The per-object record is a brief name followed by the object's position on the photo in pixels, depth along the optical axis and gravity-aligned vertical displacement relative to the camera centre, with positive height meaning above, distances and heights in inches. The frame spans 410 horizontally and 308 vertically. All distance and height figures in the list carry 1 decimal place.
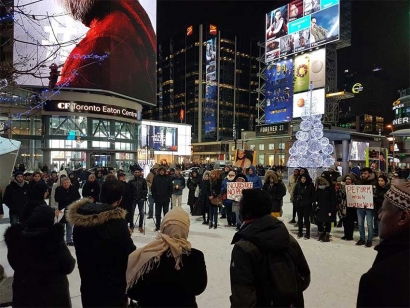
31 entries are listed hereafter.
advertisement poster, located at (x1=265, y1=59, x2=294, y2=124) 1878.7 +395.9
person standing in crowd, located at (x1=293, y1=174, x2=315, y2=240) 325.1 -46.6
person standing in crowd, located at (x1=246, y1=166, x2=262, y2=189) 384.8 -30.8
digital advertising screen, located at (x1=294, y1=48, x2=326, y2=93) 1634.6 +473.1
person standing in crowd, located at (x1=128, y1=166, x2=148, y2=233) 361.1 -42.5
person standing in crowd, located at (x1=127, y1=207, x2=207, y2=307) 82.2 -31.7
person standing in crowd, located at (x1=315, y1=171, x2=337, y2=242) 317.4 -50.2
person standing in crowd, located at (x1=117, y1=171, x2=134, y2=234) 318.7 -48.2
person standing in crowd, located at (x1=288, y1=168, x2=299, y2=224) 364.1 -38.2
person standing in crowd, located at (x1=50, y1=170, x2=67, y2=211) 314.9 -43.7
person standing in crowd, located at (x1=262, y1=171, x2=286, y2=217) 363.6 -40.2
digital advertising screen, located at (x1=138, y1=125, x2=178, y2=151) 2341.7 +131.1
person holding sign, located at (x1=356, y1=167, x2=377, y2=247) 299.7 -57.2
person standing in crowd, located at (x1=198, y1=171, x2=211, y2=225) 418.0 -52.6
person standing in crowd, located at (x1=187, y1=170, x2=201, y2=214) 486.3 -50.6
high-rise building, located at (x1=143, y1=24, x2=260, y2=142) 4156.0 +1041.5
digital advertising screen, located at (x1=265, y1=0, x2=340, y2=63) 1636.3 +747.4
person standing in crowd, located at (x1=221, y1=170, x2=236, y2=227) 387.9 -61.8
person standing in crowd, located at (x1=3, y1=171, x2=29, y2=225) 321.4 -45.5
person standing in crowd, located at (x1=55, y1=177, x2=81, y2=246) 294.5 -41.3
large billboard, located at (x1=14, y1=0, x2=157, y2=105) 1662.2 +658.5
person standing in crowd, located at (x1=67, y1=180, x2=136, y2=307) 105.5 -34.4
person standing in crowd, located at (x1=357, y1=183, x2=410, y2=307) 54.9 -19.7
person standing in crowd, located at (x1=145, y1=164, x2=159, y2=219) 438.3 -71.5
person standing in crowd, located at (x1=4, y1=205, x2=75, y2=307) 103.3 -36.0
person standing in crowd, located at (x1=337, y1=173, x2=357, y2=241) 325.4 -58.9
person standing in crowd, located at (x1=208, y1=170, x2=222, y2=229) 390.7 -50.4
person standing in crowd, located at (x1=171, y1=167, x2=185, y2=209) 473.8 -55.7
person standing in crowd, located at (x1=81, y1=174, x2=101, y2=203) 336.2 -38.3
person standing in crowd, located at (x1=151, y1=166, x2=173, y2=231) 373.1 -44.6
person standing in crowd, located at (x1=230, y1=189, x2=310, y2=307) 85.8 -31.5
